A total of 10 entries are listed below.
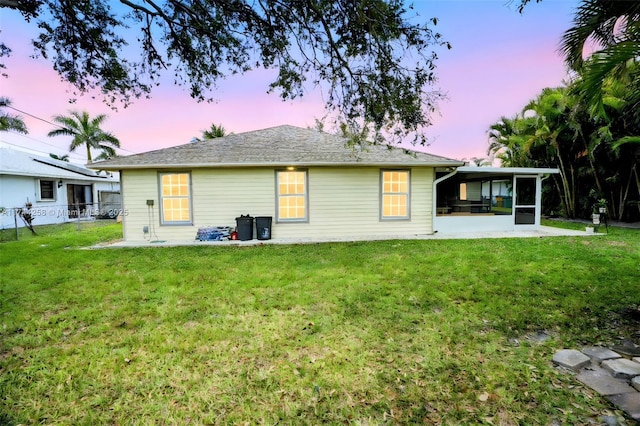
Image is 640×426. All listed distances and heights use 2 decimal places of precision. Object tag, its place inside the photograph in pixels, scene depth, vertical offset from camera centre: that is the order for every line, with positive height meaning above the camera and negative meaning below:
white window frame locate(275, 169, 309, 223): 9.94 +0.12
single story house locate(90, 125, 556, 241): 9.59 +0.26
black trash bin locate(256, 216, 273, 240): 9.59 -0.86
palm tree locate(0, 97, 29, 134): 13.19 +3.39
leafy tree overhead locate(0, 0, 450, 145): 4.45 +2.41
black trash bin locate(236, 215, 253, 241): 9.52 -0.86
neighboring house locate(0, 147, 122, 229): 13.80 +0.65
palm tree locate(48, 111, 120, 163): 22.75 +5.08
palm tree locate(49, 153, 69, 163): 29.48 +4.20
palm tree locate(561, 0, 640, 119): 3.83 +2.11
